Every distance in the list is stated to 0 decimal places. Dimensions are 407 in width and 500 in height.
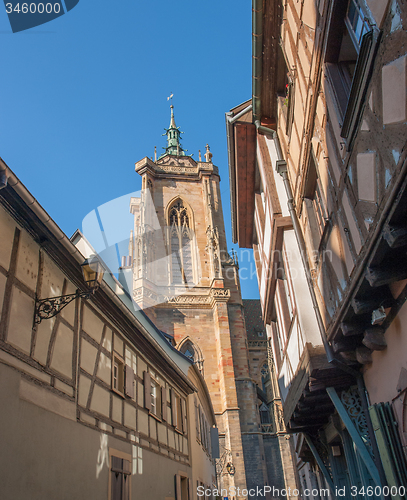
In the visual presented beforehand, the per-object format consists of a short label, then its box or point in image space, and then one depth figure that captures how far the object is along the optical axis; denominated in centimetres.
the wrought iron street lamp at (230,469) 2115
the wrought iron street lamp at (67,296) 488
